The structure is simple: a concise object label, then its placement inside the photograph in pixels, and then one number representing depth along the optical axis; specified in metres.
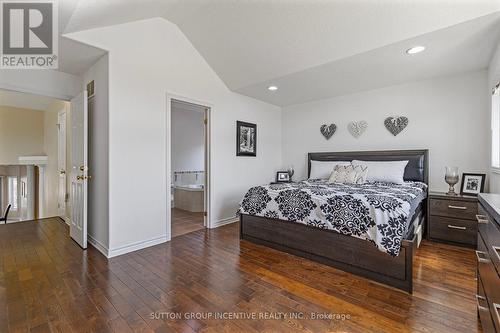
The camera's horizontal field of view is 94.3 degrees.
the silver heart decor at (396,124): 3.86
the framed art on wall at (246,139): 4.40
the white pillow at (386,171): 3.50
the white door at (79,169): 2.96
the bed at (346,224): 2.02
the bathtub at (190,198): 5.17
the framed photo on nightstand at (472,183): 3.12
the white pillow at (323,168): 4.27
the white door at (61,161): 4.30
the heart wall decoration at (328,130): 4.65
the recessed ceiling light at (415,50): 2.62
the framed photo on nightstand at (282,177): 4.90
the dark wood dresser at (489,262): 0.98
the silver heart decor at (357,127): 4.29
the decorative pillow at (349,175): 3.58
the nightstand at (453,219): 2.90
